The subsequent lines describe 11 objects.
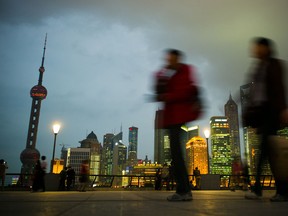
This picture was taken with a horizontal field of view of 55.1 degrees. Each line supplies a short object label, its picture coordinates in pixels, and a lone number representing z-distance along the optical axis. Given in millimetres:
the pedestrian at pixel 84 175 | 12588
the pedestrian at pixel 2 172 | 12328
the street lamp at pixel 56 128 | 15066
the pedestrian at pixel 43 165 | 10720
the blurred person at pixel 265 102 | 3568
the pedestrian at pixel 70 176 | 15233
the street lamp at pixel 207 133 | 15934
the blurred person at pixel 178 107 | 3775
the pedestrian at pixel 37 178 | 10195
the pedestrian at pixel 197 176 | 14842
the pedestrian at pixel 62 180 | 14077
